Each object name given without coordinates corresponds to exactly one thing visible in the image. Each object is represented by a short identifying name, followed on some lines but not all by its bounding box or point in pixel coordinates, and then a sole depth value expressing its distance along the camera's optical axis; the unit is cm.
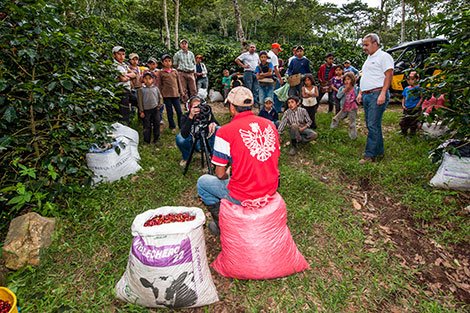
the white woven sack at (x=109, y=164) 380
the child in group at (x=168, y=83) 590
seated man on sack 226
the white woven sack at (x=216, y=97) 971
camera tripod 397
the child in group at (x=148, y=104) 525
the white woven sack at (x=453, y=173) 355
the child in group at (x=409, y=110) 537
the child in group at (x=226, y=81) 924
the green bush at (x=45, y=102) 253
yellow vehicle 796
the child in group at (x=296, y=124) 521
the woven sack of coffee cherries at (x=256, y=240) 225
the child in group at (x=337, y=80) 702
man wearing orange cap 741
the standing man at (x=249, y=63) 764
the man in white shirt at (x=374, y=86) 407
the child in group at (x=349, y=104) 576
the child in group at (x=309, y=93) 598
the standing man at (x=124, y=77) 516
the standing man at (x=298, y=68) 683
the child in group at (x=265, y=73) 697
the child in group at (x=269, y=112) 576
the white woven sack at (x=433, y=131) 521
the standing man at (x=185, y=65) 704
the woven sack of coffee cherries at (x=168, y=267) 201
